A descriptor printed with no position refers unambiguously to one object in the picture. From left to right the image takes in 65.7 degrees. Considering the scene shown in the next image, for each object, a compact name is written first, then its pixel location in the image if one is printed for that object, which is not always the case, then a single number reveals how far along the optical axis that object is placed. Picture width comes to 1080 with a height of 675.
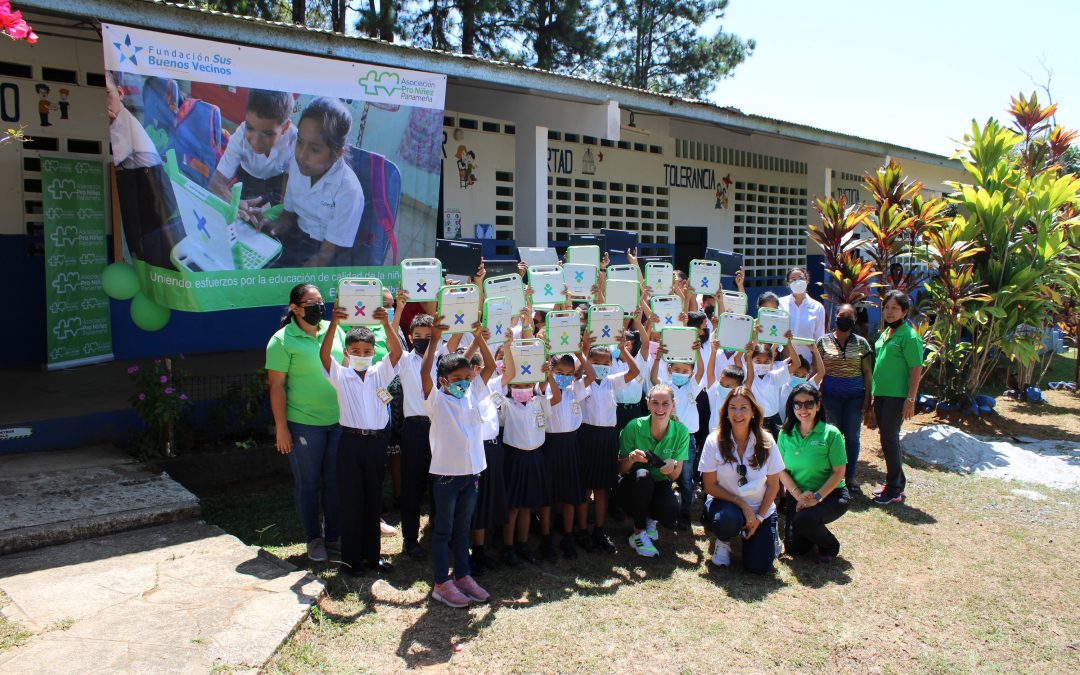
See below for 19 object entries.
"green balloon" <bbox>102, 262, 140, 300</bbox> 6.80
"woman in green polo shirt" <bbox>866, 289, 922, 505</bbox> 6.87
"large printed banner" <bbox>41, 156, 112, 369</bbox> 8.73
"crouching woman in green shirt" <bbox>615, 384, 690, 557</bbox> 5.60
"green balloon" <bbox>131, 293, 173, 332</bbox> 6.82
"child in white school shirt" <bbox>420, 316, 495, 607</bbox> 4.63
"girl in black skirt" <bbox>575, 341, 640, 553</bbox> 5.62
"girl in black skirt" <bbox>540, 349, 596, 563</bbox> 5.43
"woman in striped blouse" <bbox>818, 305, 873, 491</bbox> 6.82
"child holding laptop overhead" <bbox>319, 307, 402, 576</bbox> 4.87
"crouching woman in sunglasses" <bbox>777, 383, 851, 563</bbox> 5.50
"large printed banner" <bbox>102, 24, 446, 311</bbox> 6.36
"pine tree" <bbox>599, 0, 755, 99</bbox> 25.23
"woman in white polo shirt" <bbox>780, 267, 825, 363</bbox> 7.62
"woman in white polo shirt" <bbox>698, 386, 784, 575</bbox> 5.32
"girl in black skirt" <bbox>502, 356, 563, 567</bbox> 5.23
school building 7.12
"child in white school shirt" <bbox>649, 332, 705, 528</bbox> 5.93
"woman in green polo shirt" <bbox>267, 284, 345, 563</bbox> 5.00
